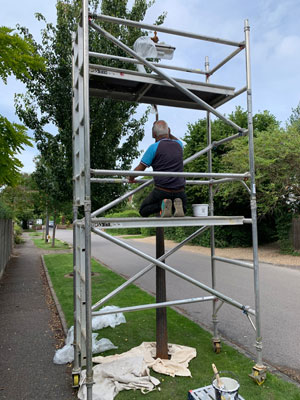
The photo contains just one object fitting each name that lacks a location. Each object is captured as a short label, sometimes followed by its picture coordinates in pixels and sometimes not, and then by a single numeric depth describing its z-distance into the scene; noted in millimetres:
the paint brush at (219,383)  2795
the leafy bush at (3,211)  10585
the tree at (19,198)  23984
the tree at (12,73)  5055
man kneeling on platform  3592
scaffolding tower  2971
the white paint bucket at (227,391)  2754
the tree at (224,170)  17562
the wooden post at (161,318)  4000
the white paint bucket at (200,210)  3812
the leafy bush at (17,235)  23425
